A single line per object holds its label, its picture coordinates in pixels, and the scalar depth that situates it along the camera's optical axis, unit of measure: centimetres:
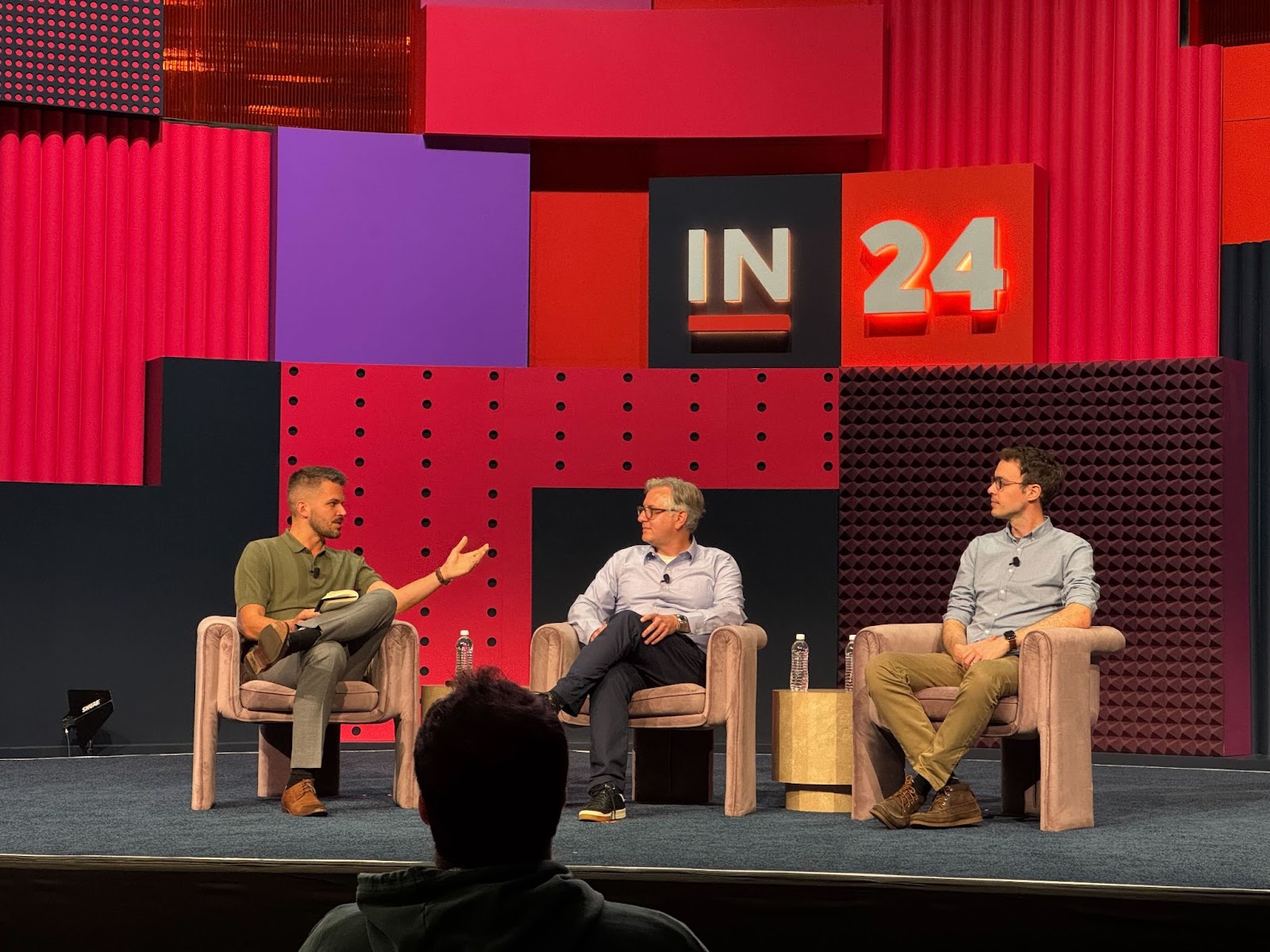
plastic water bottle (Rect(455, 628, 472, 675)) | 600
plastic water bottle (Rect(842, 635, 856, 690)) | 506
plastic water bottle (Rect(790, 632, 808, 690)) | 587
